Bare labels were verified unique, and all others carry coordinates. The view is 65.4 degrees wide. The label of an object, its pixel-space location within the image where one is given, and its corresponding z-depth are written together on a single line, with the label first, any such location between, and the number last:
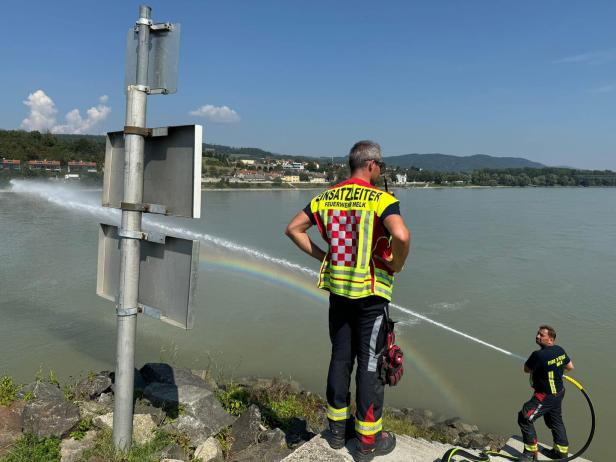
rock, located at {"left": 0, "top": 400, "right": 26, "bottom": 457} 4.04
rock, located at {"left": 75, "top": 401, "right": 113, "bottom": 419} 4.50
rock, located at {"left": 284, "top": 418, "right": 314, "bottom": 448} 4.61
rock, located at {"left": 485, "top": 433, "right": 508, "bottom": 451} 7.18
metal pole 3.14
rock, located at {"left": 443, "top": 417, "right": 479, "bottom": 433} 8.02
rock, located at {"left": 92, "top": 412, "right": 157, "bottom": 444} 4.16
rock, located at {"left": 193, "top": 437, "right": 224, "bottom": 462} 4.25
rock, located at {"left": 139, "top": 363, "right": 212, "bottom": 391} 5.96
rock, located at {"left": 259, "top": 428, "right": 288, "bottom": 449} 4.36
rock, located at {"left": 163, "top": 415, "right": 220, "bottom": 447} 4.57
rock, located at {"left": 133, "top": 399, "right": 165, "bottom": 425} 4.63
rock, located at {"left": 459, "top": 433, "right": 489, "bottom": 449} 7.14
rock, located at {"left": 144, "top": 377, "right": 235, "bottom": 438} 4.87
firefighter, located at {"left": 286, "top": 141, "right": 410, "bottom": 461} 3.32
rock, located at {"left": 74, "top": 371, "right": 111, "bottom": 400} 5.27
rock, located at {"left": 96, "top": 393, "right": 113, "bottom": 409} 5.05
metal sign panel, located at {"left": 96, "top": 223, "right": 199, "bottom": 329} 3.04
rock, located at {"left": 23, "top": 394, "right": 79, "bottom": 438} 4.08
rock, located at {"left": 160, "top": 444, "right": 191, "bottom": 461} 3.96
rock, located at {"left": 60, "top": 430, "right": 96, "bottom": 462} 3.77
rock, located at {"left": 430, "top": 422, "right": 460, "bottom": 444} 7.36
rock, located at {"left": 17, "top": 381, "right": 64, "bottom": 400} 4.45
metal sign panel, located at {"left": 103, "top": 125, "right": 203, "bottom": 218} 2.97
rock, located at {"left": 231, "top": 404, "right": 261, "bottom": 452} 4.68
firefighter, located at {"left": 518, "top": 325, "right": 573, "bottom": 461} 4.75
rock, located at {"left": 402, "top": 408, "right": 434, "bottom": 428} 7.96
